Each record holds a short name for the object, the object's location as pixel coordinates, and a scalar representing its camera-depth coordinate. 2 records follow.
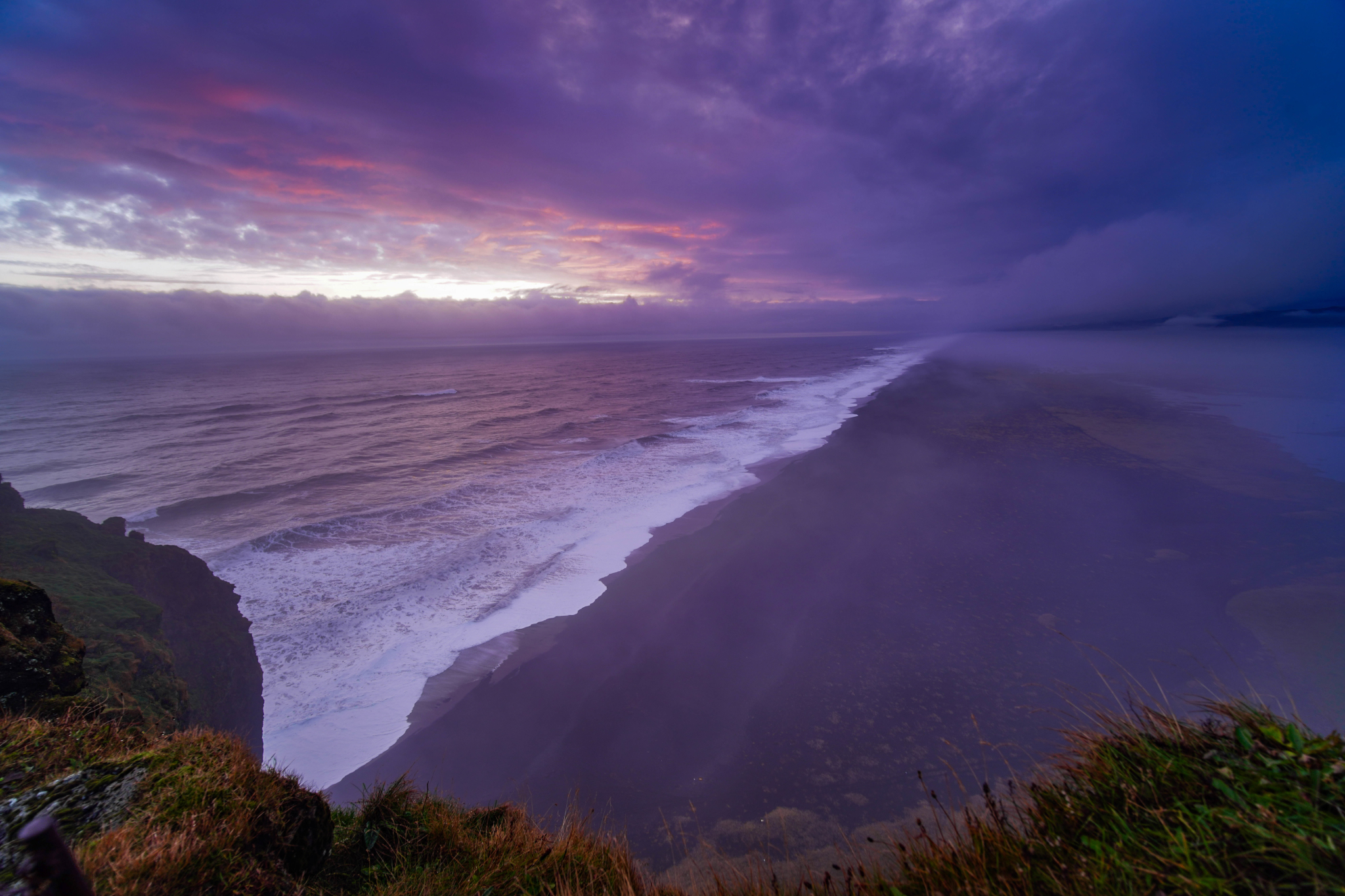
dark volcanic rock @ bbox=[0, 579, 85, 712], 3.35
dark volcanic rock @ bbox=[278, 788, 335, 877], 2.67
